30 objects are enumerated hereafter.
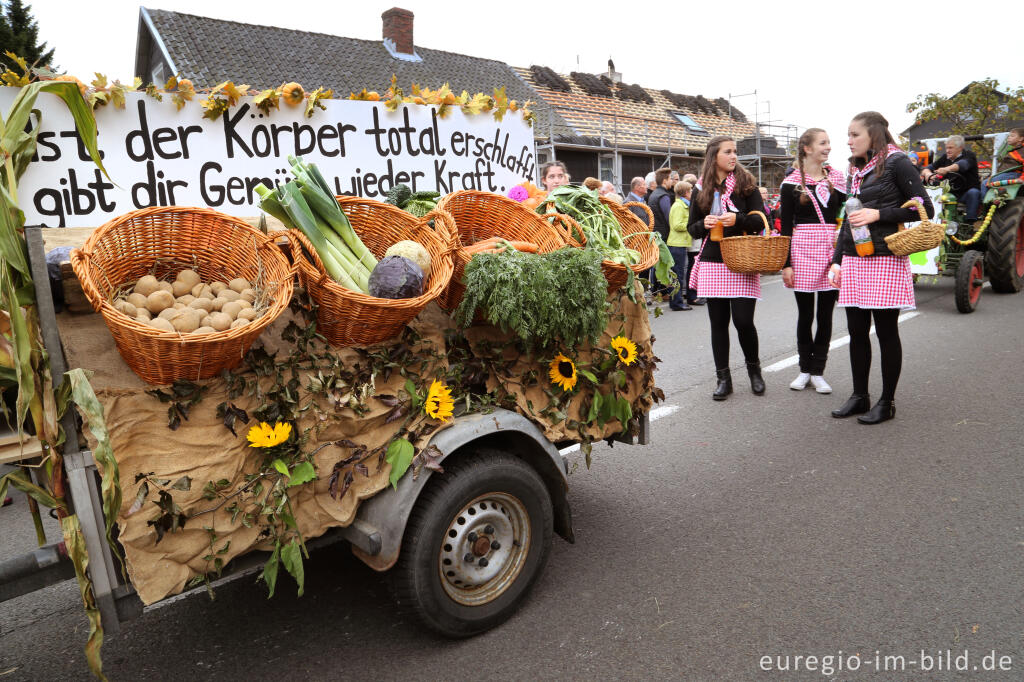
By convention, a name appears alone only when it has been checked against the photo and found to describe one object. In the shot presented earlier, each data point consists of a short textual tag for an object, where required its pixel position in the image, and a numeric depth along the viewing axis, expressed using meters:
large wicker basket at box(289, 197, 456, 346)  2.30
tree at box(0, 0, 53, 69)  22.48
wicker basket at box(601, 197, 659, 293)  3.12
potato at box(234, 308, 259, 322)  2.12
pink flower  3.80
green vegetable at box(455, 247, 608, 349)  2.56
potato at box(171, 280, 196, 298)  2.23
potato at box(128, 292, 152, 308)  2.11
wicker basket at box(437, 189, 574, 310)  3.05
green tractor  9.84
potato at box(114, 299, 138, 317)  2.05
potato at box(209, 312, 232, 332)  2.09
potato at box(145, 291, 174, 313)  2.11
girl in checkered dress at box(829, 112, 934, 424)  4.79
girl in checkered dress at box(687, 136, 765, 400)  5.48
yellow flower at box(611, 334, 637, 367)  3.31
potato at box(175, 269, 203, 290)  2.25
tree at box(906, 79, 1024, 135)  26.36
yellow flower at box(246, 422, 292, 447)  2.24
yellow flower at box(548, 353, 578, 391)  3.02
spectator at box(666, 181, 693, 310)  11.43
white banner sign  3.08
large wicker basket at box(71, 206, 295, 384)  1.93
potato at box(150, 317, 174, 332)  2.00
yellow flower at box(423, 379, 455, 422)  2.60
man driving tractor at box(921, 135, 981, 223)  10.27
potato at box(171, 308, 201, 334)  2.03
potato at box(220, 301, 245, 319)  2.15
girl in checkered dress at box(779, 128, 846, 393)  5.54
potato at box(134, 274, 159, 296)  2.17
